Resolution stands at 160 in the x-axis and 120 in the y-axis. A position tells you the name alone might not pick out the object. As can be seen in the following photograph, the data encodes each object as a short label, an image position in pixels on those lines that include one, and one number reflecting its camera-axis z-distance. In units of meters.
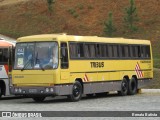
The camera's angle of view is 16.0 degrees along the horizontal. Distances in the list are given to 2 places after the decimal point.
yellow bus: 24.27
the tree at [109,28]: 57.97
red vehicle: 26.72
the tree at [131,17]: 59.66
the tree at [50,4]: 68.74
